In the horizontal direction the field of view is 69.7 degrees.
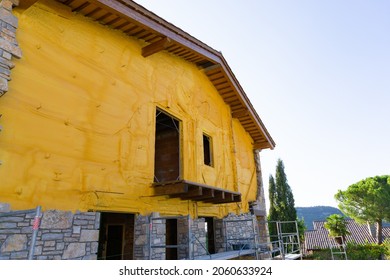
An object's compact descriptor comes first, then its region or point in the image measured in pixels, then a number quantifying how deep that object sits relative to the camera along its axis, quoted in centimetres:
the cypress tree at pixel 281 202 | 2275
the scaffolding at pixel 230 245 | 706
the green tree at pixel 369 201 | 2455
